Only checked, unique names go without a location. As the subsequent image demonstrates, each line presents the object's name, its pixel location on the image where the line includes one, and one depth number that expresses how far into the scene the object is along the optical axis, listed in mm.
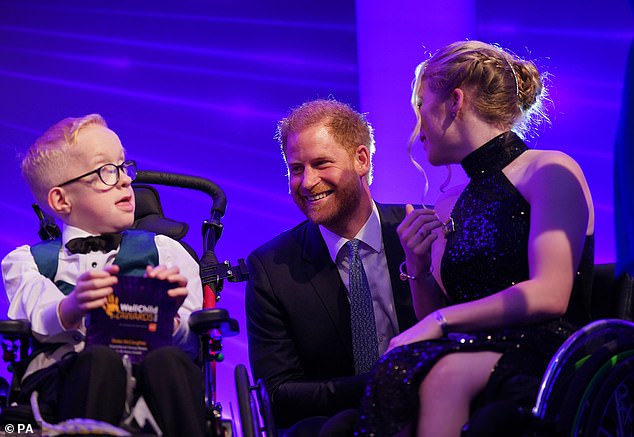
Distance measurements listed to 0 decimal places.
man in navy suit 5859
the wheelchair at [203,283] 4793
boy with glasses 4414
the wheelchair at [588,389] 3883
